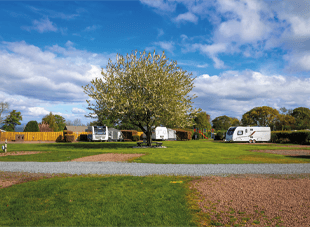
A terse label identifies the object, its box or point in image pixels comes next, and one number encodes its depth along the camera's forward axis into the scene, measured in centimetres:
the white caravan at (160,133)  3750
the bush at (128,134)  3946
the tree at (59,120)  7557
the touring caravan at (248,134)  3362
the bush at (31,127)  4172
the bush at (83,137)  4059
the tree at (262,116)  6631
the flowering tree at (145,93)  2096
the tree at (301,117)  5677
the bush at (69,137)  3588
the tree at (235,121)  8648
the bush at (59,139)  3832
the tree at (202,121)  6076
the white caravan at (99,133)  3506
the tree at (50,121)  6600
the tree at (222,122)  8429
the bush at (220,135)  4112
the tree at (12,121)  5730
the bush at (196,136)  4466
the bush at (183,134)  4141
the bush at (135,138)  3825
